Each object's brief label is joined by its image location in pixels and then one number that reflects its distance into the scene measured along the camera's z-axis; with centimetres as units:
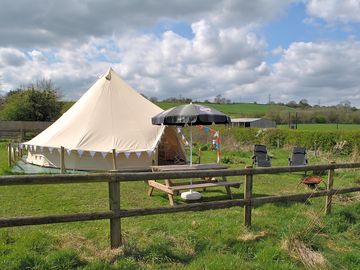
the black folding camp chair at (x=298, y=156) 1431
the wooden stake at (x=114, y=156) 1252
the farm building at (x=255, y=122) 5636
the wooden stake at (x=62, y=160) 1280
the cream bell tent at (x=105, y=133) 1353
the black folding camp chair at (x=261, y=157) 1431
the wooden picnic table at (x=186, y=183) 830
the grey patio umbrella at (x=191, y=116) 930
